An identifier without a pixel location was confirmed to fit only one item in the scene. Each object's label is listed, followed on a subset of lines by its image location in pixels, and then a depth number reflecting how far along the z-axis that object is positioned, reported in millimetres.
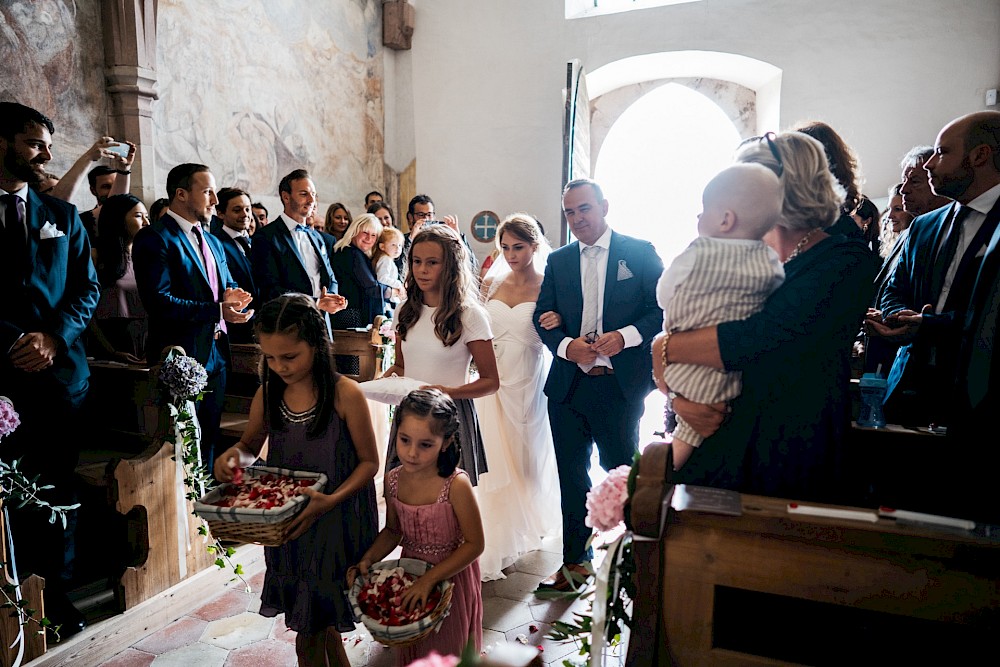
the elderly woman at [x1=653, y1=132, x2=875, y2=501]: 1578
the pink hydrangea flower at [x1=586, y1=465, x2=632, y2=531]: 1528
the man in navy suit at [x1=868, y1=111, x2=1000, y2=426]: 2465
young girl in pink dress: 2049
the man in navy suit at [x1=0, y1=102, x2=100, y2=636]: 2701
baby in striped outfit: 1603
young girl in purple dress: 2109
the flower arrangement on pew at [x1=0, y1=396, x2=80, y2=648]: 2314
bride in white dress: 3613
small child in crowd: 6383
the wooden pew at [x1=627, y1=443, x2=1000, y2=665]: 1150
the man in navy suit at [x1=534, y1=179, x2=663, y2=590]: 3201
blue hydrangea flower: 3043
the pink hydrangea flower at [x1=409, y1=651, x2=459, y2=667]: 795
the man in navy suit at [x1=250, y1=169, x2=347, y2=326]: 4488
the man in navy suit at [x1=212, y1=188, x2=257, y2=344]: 4707
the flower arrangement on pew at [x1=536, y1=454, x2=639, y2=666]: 1269
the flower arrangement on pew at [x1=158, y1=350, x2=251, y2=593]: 3053
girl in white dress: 2785
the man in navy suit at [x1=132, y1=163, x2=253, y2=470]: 3500
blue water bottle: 2551
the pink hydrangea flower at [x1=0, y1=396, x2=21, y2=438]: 2289
